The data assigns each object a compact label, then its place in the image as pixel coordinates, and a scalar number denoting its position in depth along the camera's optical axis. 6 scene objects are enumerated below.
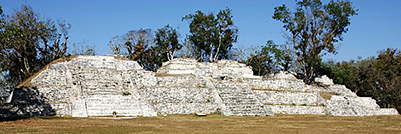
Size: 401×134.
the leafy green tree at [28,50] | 41.47
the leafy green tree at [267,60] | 53.66
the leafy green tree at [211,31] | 51.03
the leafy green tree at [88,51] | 57.26
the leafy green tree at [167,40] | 55.47
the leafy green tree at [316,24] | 43.06
